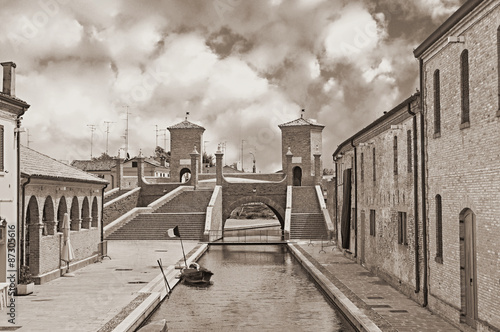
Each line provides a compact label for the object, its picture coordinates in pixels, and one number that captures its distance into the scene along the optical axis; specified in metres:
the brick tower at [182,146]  65.44
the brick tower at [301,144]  60.69
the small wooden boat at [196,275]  22.11
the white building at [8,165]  17.56
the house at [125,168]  83.00
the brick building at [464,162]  11.10
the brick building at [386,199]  17.06
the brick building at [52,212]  19.80
